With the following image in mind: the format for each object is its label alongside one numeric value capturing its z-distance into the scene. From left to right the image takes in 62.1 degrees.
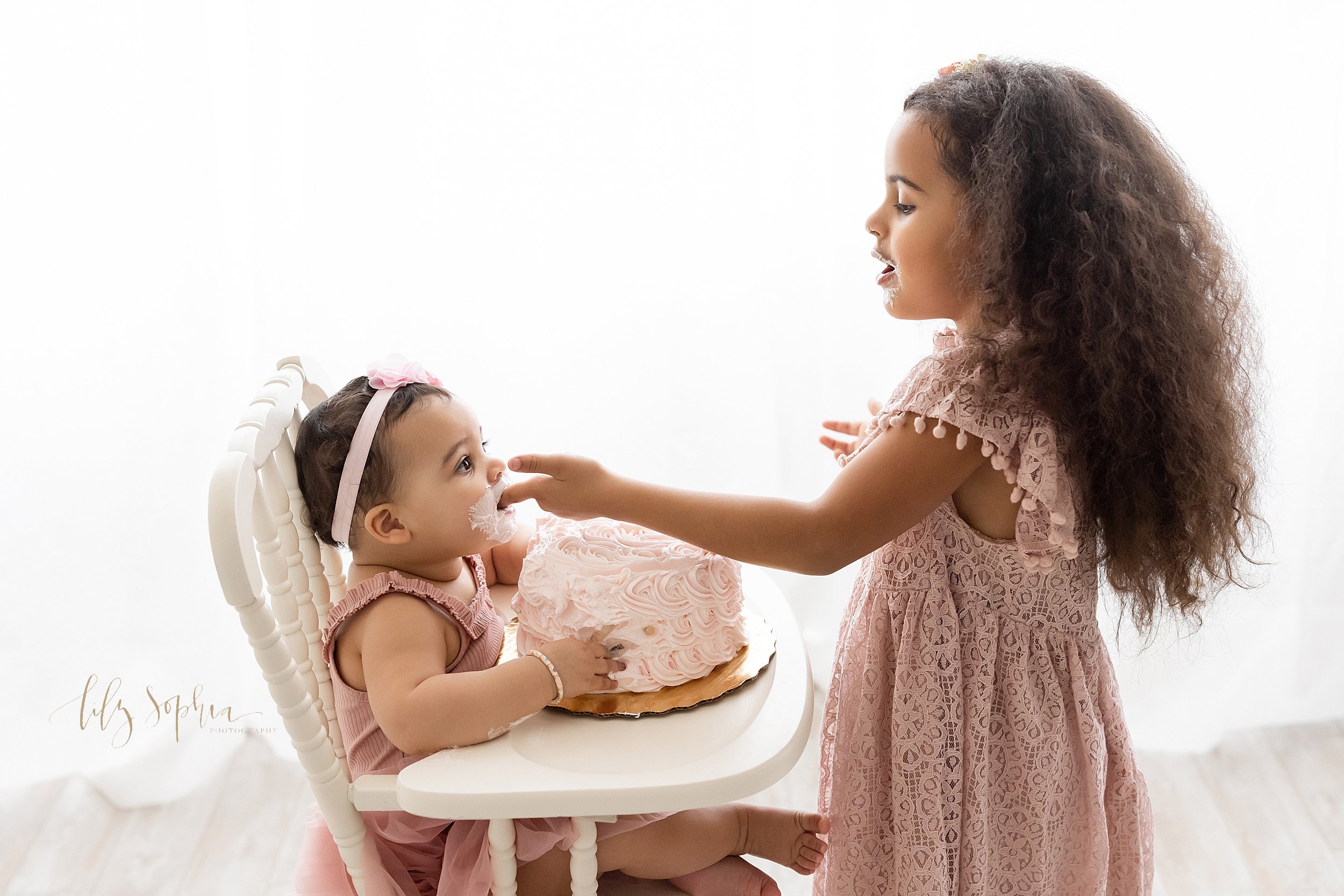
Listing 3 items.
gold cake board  0.98
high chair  0.86
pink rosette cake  0.98
